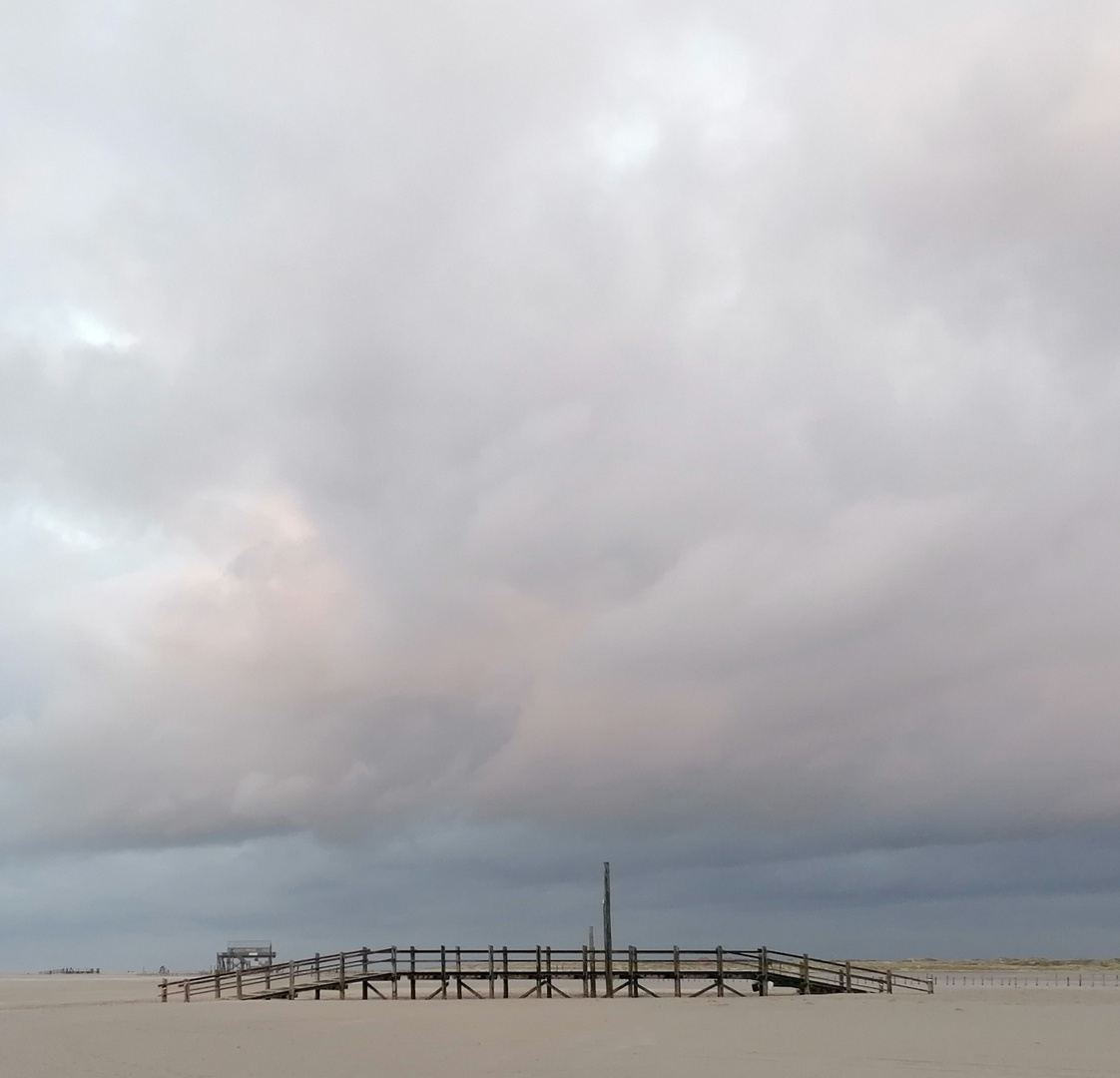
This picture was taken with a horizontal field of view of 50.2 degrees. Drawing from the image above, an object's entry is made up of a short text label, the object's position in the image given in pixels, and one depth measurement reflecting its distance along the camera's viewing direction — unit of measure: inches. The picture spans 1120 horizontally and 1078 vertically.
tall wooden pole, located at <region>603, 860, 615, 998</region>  1745.8
